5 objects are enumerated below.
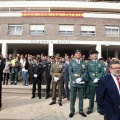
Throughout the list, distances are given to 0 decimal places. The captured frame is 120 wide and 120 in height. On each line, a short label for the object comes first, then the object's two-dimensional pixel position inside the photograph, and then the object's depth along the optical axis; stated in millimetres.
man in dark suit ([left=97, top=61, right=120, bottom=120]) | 2308
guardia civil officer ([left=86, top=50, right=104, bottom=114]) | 4528
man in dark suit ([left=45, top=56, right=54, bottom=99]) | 6048
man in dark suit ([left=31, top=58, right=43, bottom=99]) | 6027
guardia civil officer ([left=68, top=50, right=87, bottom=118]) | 4330
